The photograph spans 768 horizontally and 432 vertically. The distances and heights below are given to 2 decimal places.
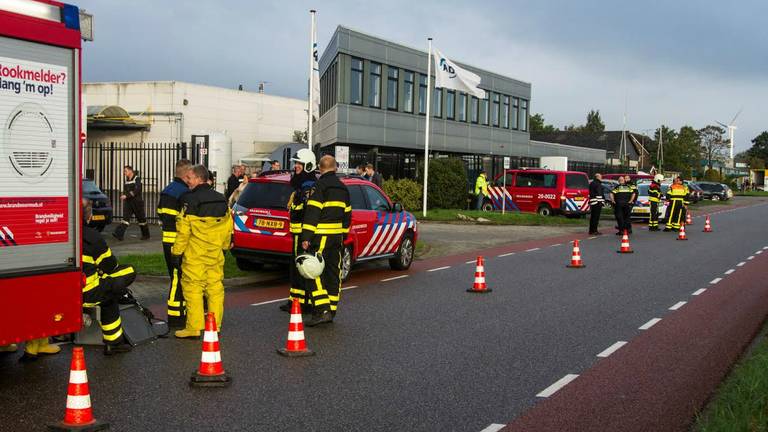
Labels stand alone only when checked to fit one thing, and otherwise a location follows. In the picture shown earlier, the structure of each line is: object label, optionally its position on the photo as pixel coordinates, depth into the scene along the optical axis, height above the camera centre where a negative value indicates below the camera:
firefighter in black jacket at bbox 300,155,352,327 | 9.54 -0.71
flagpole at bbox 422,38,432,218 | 30.94 +0.23
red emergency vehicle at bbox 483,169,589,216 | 32.38 -0.79
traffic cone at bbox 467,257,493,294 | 12.63 -1.64
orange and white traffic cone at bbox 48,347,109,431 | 5.34 -1.48
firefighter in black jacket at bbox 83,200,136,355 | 7.33 -0.99
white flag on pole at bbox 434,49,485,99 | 29.80 +3.22
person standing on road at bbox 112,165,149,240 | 19.17 -0.81
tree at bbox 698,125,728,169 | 113.86 +4.69
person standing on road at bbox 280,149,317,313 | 10.11 -0.84
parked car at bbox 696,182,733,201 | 67.12 -1.23
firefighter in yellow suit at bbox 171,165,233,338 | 8.56 -0.81
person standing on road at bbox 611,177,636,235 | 25.41 -0.94
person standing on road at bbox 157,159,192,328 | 8.91 -0.74
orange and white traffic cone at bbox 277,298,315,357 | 7.93 -1.60
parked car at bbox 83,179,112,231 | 18.59 -0.91
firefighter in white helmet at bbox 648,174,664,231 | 28.31 -1.00
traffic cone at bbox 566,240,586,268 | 16.37 -1.65
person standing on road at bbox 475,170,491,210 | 34.44 -0.81
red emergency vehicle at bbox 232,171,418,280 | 12.88 -0.87
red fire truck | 5.97 -0.05
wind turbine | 114.29 +5.48
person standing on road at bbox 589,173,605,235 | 25.72 -0.82
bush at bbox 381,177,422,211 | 32.81 -0.87
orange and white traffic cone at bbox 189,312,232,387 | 6.74 -1.57
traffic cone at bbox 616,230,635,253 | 19.45 -1.64
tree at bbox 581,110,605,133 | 149.50 +8.62
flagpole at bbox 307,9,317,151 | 22.58 +2.70
